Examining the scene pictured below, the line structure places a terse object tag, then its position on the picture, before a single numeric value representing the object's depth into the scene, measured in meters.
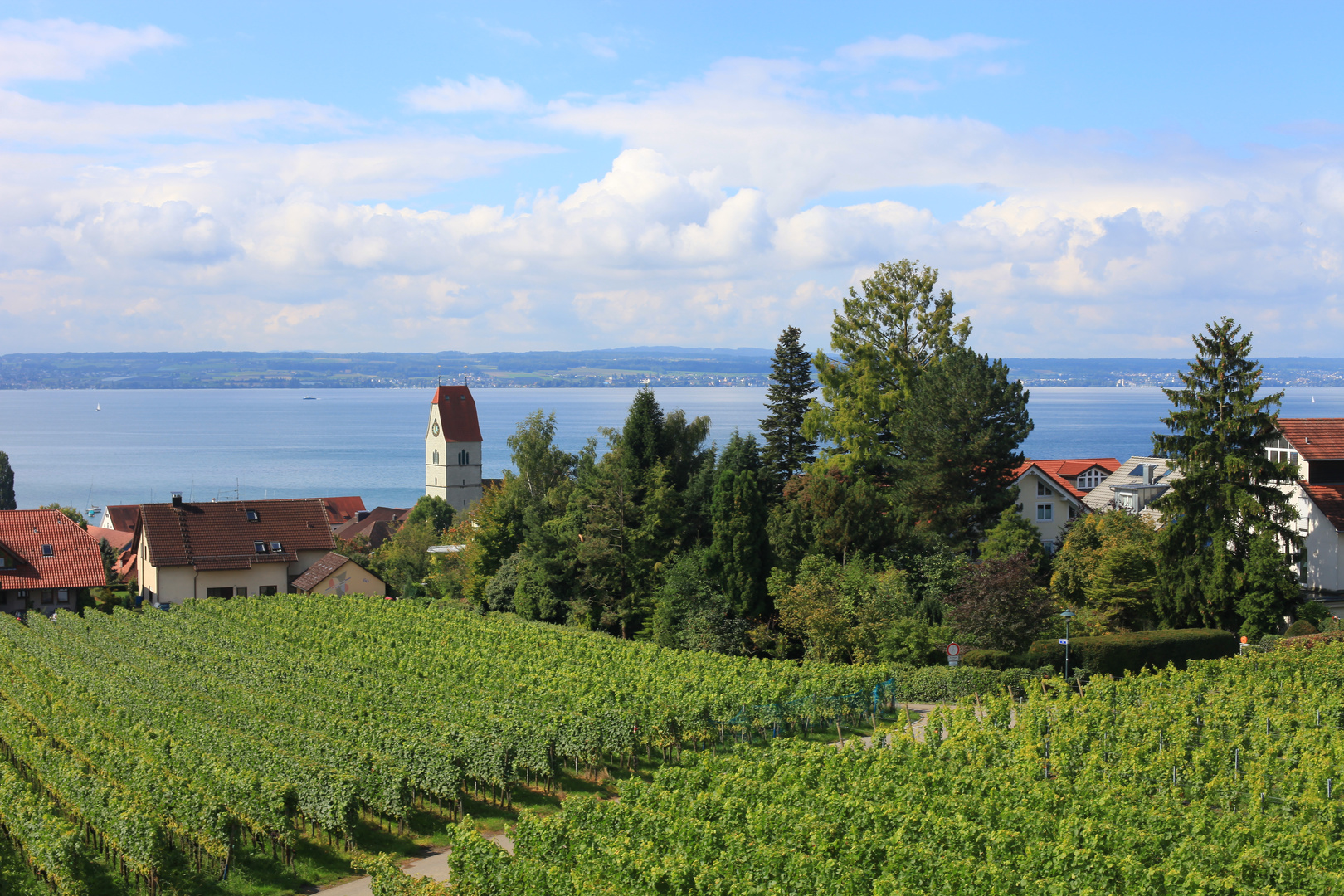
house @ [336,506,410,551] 100.69
